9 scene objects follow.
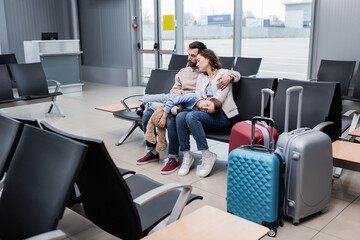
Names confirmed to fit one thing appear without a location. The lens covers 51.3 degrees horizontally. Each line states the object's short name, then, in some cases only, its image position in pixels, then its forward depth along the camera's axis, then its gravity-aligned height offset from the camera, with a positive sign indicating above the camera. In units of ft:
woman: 11.14 -2.36
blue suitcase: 7.75 -3.05
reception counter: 26.78 -1.49
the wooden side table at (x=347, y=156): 8.57 -2.78
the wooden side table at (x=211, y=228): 4.55 -2.36
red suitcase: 8.87 -2.34
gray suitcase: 7.86 -2.77
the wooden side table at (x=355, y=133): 10.09 -2.62
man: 11.78 -1.80
